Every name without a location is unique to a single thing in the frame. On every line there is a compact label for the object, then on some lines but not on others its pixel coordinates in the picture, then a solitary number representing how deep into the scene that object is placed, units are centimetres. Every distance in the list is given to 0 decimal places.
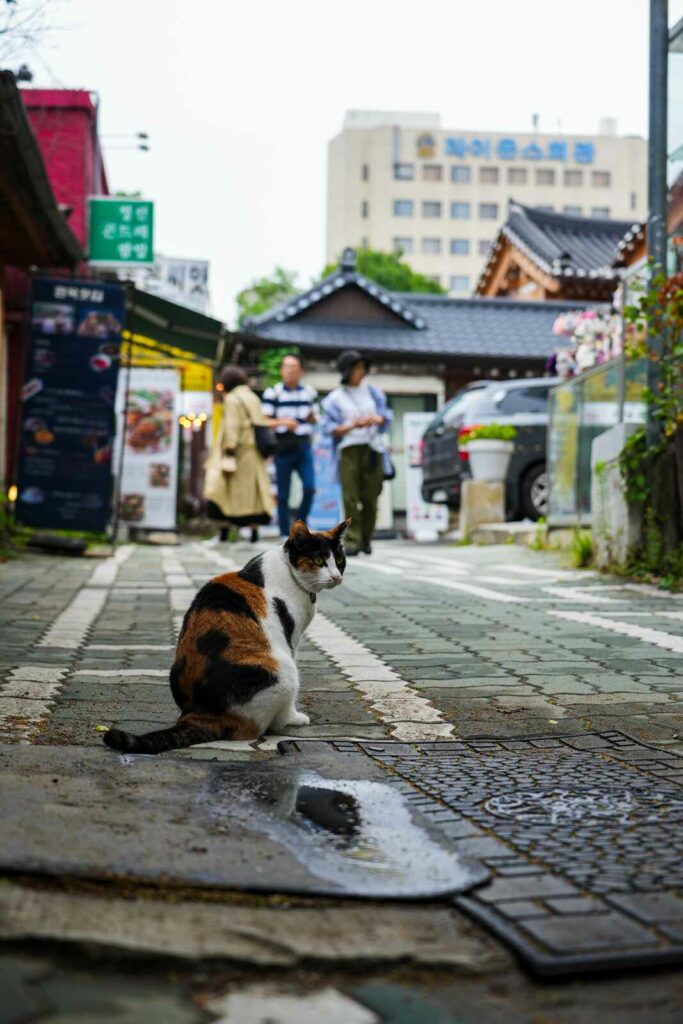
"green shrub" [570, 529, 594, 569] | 1155
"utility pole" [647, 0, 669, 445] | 997
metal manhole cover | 219
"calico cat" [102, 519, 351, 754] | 377
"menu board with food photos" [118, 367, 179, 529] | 1917
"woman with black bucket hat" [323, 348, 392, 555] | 1128
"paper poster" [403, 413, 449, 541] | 2373
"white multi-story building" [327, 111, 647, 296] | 8769
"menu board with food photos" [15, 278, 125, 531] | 1311
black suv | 1703
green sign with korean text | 2017
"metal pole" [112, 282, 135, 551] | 1331
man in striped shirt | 1206
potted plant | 1669
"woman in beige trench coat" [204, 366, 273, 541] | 1268
